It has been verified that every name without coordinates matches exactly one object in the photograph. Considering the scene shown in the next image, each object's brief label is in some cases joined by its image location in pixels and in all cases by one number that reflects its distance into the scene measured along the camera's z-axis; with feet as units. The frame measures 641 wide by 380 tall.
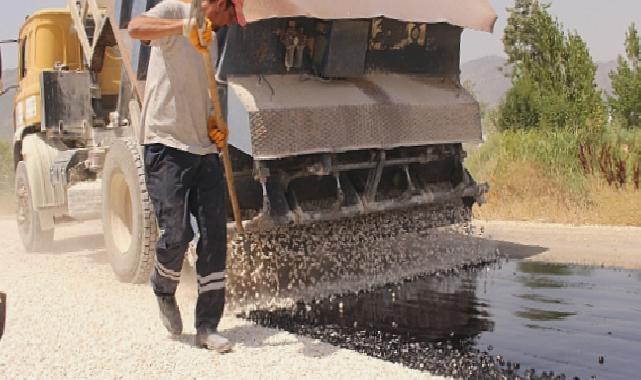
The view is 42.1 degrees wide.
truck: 18.49
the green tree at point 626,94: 70.90
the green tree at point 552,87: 60.80
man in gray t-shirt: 14.78
